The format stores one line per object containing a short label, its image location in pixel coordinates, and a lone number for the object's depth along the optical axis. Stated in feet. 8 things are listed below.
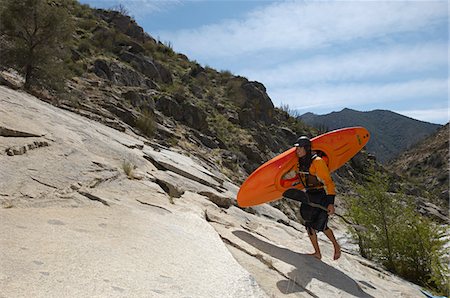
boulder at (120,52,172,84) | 75.01
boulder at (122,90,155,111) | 53.72
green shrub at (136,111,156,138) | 43.32
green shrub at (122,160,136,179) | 18.97
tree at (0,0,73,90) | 38.37
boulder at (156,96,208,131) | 61.46
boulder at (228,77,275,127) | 82.37
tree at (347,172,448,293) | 23.02
